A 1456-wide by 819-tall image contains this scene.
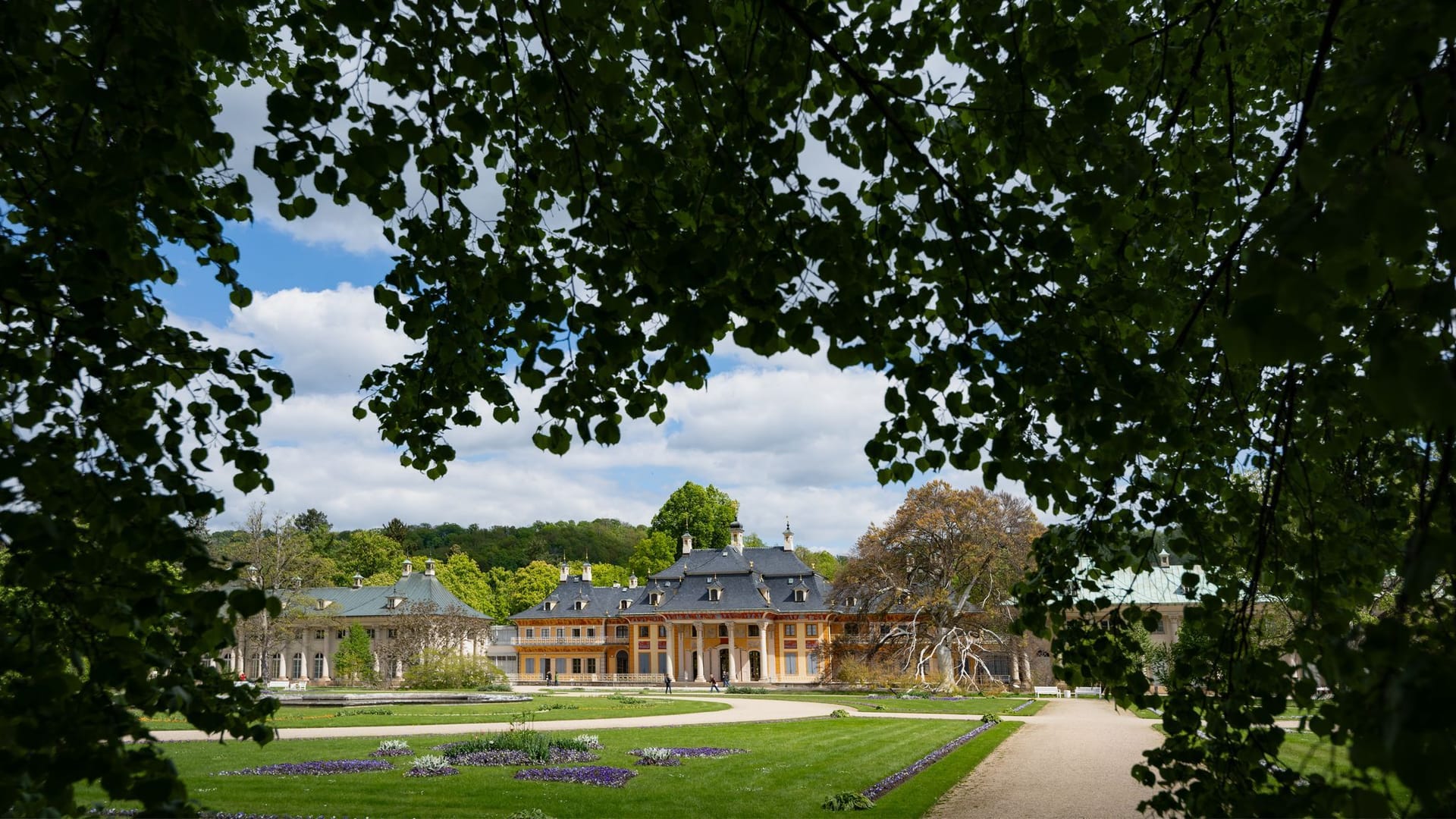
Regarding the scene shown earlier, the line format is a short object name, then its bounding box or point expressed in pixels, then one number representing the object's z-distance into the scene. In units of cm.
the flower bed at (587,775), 1378
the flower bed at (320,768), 1442
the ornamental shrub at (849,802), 1152
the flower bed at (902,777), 1305
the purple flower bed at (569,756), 1608
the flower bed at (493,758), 1584
